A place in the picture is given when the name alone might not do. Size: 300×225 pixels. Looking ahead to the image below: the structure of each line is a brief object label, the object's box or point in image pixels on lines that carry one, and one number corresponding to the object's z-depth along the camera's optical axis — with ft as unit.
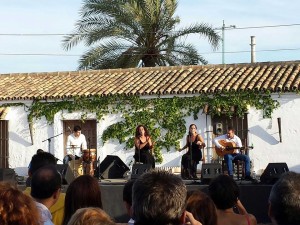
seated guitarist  50.65
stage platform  38.88
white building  69.62
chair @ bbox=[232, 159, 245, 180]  50.20
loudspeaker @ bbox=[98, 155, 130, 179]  57.36
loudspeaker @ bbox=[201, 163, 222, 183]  43.55
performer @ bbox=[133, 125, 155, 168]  51.52
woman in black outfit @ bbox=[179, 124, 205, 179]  53.21
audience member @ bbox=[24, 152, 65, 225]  19.48
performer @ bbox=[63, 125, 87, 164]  59.16
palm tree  87.56
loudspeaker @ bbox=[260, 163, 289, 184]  42.69
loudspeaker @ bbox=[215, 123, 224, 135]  60.64
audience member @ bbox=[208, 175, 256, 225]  18.22
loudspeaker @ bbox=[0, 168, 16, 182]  41.65
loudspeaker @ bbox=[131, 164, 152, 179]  45.29
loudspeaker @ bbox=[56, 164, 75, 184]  42.04
